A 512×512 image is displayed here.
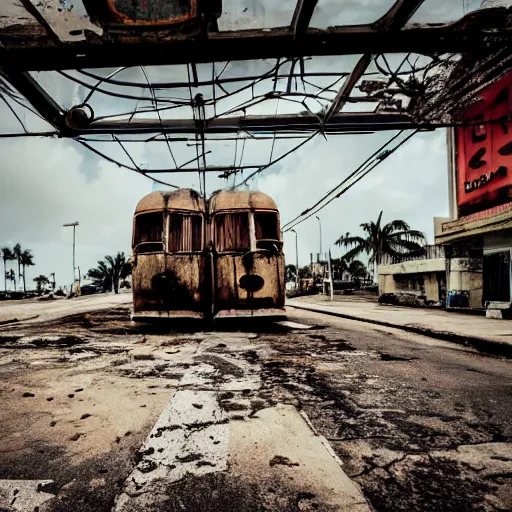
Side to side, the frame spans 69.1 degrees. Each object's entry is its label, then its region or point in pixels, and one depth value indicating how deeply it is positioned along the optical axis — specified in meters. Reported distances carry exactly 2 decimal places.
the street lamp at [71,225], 41.31
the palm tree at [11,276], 94.56
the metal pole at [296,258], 47.94
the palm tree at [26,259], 85.56
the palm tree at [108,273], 59.23
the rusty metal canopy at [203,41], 5.21
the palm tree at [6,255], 83.69
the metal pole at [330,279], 26.38
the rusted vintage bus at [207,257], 8.68
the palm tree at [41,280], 94.21
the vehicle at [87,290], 51.19
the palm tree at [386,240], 30.86
